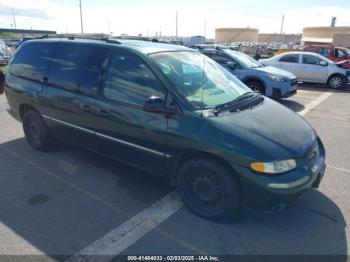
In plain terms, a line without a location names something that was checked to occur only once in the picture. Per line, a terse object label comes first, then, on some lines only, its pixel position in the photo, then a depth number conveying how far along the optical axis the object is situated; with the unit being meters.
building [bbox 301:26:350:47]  67.80
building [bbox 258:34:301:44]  98.38
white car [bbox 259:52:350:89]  12.90
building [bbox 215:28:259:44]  87.31
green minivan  2.94
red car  15.54
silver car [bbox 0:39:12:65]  16.37
